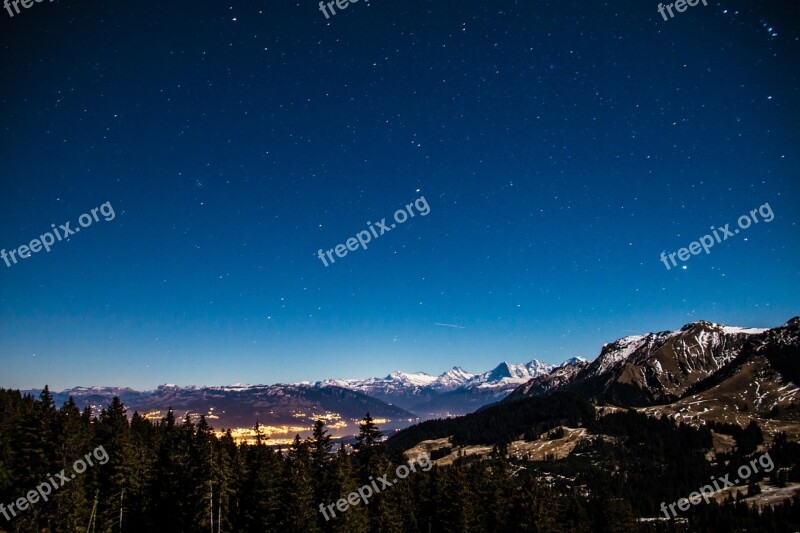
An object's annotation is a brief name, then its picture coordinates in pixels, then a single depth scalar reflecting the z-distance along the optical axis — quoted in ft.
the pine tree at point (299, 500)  129.29
